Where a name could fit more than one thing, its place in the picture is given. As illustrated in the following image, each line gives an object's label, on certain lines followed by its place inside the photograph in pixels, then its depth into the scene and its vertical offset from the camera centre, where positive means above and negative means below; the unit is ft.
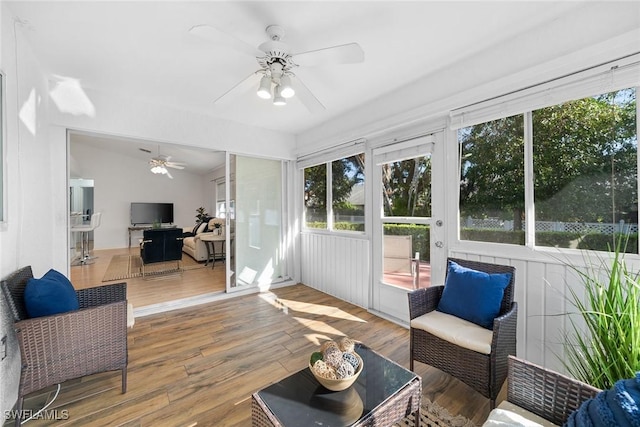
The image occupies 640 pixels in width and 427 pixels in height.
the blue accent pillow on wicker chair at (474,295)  5.65 -1.86
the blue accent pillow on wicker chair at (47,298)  5.18 -1.70
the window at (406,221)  8.81 -0.26
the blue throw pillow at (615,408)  2.36 -1.87
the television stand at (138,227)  25.89 -1.22
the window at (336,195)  11.51 +0.95
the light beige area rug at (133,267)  15.83 -3.62
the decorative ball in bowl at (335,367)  3.86 -2.37
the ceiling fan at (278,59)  5.09 +3.39
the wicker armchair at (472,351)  5.02 -2.92
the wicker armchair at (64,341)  4.87 -2.59
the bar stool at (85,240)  18.16 -1.92
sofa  20.17 -2.07
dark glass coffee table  3.48 -2.73
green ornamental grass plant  3.62 -1.81
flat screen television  26.22 +0.21
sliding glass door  12.85 -0.41
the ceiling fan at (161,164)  21.20 +4.25
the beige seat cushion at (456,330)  5.11 -2.49
